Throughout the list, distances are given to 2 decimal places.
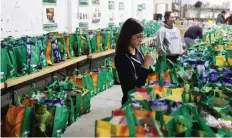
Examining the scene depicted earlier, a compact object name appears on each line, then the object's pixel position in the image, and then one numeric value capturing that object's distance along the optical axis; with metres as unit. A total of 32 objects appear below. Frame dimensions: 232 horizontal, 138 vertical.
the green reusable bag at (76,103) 4.35
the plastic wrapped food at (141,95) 2.05
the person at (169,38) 5.75
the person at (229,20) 13.01
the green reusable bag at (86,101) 4.58
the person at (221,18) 13.40
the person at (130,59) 2.86
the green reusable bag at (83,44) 5.30
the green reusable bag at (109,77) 6.25
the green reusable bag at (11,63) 3.54
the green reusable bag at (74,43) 5.10
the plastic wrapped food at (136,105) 1.87
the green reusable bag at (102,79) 5.89
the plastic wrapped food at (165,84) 2.37
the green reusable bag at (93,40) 5.61
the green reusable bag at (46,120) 3.50
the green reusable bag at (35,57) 3.92
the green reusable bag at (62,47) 4.73
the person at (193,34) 8.45
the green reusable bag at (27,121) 3.47
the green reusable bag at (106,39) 6.11
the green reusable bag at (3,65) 3.41
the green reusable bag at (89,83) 5.33
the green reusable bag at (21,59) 3.69
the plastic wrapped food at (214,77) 2.53
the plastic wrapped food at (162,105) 1.86
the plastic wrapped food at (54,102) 3.75
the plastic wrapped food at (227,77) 2.46
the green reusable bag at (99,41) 5.86
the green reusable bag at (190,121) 1.49
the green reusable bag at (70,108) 4.14
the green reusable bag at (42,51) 4.10
